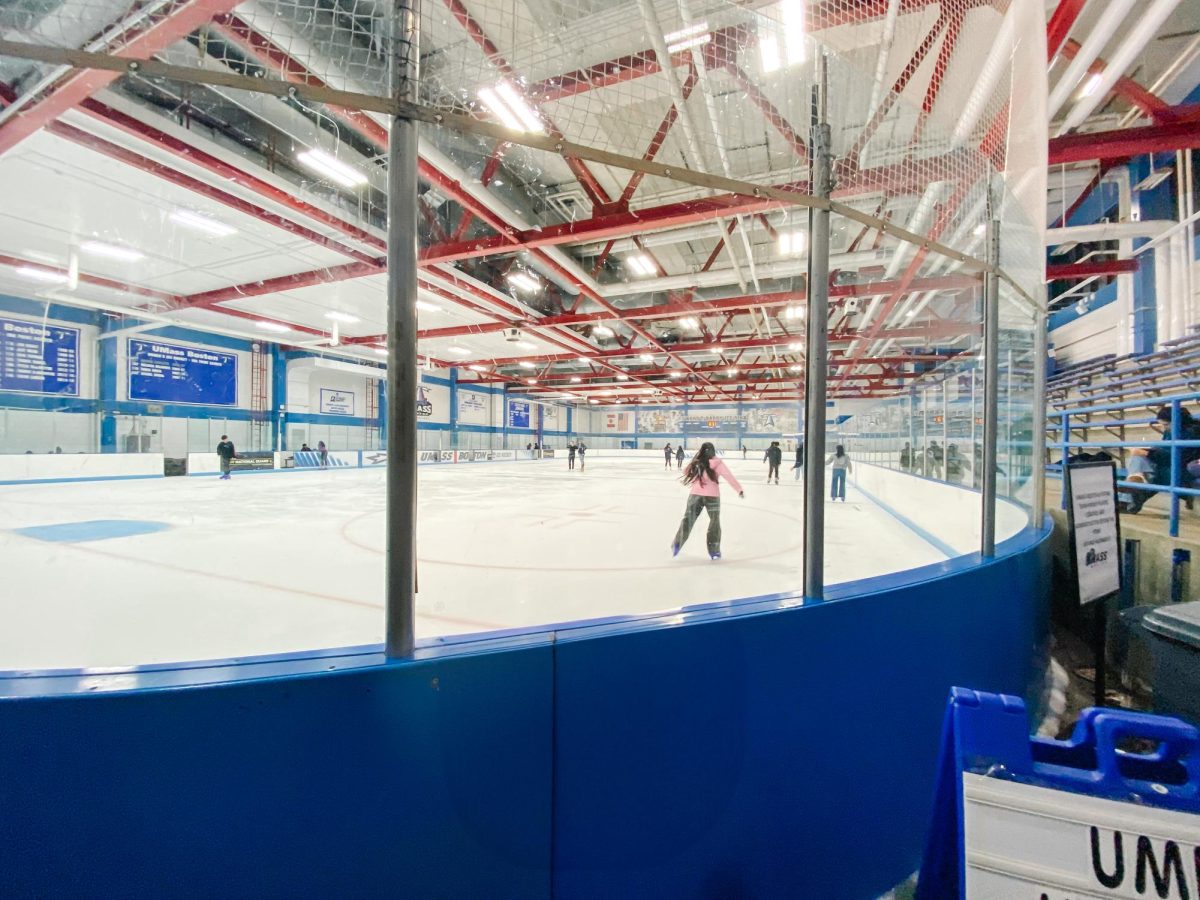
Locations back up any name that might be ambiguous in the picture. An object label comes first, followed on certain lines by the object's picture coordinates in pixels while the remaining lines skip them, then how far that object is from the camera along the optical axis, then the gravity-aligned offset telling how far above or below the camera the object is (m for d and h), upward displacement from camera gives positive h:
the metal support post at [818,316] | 1.63 +0.44
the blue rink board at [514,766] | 0.94 -0.77
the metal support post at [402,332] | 1.10 +0.25
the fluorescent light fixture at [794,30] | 1.77 +1.61
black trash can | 1.39 -0.63
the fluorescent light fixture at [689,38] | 1.89 +1.67
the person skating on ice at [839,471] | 9.68 -0.58
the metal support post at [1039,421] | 3.19 +0.16
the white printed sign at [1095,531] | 2.51 -0.47
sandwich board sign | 0.81 -0.64
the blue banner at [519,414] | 31.76 +1.89
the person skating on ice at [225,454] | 13.28 -0.38
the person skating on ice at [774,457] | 13.48 -0.39
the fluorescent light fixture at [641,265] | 8.38 +3.24
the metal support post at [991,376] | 2.36 +0.35
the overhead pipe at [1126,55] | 3.47 +3.22
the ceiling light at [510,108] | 1.38 +1.02
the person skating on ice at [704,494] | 4.52 -0.49
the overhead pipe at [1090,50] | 3.35 +3.16
